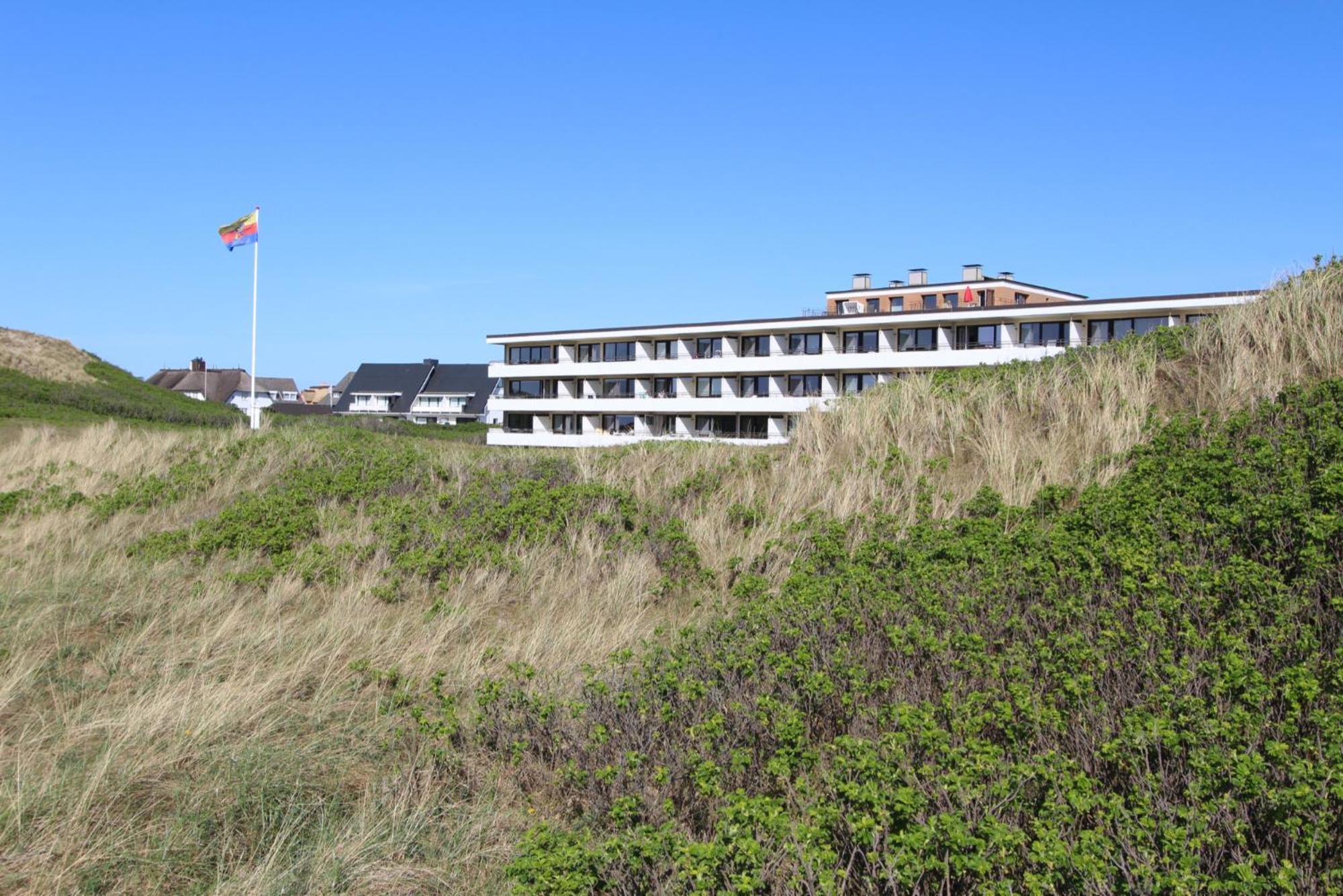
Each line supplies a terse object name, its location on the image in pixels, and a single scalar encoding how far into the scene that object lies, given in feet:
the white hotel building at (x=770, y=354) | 146.00
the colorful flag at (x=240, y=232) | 101.91
